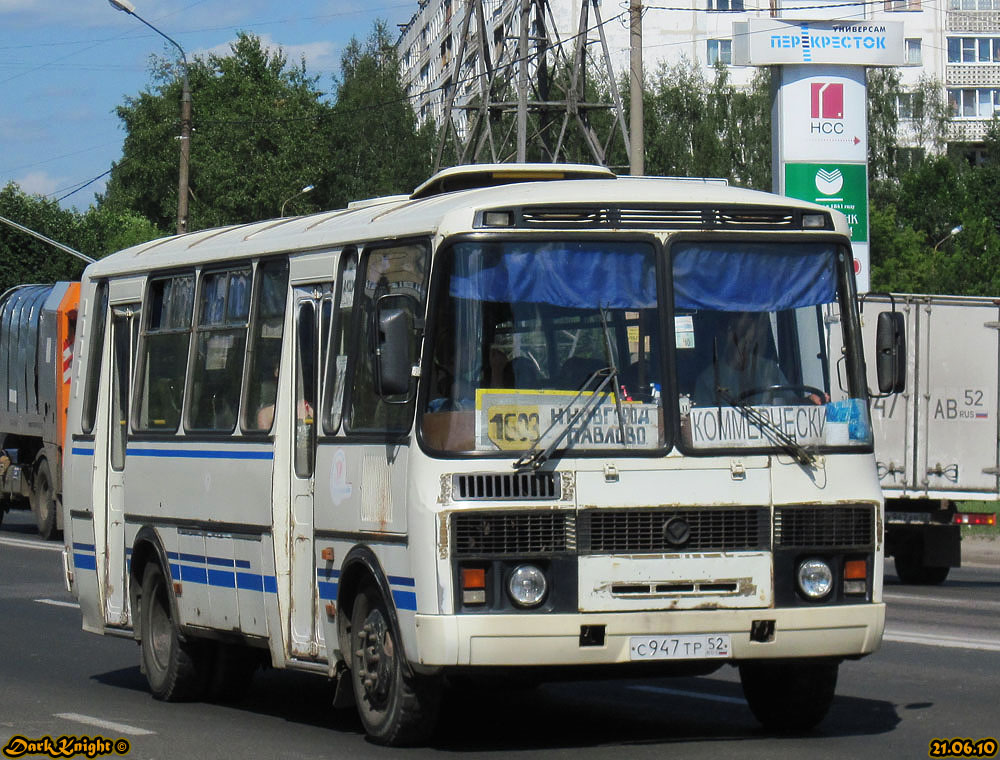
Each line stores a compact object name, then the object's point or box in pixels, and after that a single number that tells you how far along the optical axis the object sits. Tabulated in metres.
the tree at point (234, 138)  87.06
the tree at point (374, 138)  83.81
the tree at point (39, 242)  78.12
